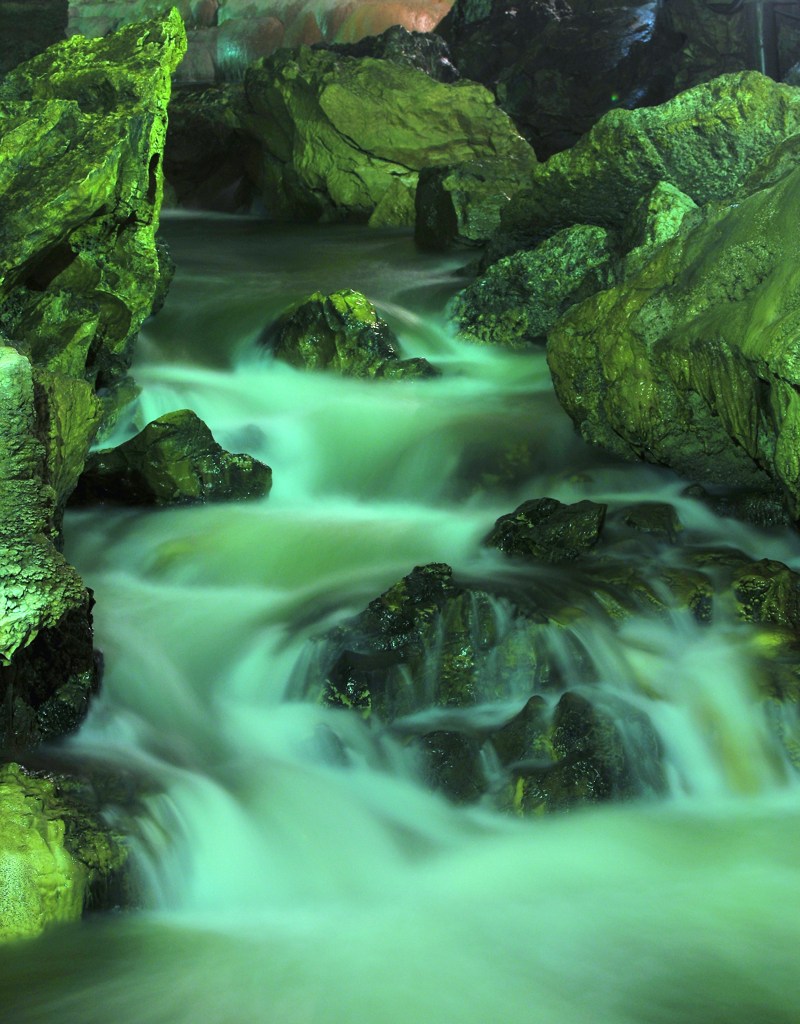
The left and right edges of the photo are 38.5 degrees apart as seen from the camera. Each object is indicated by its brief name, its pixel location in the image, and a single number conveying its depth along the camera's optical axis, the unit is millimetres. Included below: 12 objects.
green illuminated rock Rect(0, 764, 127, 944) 3094
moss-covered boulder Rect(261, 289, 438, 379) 7754
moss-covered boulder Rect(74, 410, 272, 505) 5941
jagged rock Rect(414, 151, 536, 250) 10625
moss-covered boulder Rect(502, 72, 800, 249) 7441
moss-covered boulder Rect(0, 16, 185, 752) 3600
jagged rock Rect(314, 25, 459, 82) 15594
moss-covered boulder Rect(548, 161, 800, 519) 4641
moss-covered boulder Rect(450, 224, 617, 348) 8000
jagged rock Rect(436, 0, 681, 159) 15109
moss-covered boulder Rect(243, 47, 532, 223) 12773
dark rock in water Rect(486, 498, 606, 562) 5160
